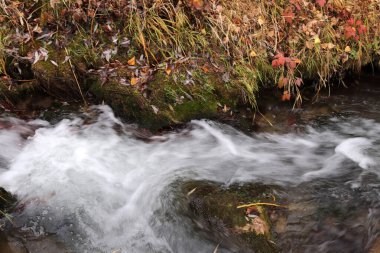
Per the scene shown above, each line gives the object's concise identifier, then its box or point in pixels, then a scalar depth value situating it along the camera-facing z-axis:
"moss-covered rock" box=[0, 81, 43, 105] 4.62
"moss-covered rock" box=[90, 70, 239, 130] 4.51
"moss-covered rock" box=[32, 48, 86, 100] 4.55
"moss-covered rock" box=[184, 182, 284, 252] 3.07
